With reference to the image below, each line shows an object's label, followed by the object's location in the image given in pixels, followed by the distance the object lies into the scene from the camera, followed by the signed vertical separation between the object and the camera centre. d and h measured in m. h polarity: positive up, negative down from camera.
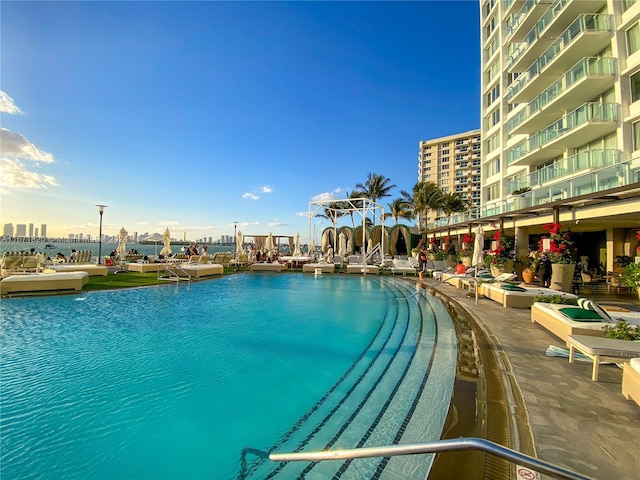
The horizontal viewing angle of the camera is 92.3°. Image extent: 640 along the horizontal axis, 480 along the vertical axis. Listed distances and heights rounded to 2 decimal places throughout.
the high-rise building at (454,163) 64.81 +20.37
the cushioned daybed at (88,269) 15.24 -1.00
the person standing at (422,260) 17.35 -0.38
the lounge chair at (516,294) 8.72 -1.13
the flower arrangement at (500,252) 14.97 +0.16
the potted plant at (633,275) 9.12 -0.54
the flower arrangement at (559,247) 11.12 +0.33
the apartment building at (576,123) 11.19 +7.10
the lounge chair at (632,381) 3.23 -1.35
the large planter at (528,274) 12.55 -0.79
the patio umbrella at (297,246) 27.52 +0.56
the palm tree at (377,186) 41.25 +9.04
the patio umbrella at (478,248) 12.95 +0.30
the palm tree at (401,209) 42.16 +6.15
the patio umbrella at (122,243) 21.47 +0.49
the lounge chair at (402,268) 20.03 -0.94
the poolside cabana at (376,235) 35.22 +2.12
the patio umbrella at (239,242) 26.25 +0.80
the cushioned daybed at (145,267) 18.48 -1.03
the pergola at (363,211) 19.98 +2.92
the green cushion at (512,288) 8.89 -0.96
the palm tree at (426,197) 38.16 +7.21
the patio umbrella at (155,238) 24.62 +0.98
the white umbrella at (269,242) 26.19 +0.84
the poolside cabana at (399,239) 35.03 +1.69
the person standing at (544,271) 11.48 -0.57
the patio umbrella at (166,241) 21.03 +0.65
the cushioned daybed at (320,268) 20.48 -1.02
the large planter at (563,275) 10.86 -0.69
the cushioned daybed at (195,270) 16.75 -1.06
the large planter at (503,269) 14.88 -0.67
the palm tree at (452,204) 42.38 +7.16
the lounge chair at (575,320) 5.10 -1.16
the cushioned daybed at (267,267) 21.84 -1.09
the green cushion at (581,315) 5.30 -1.03
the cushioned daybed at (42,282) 10.77 -1.23
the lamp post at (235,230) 26.91 +2.06
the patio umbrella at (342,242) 33.04 +1.22
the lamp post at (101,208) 20.27 +2.72
